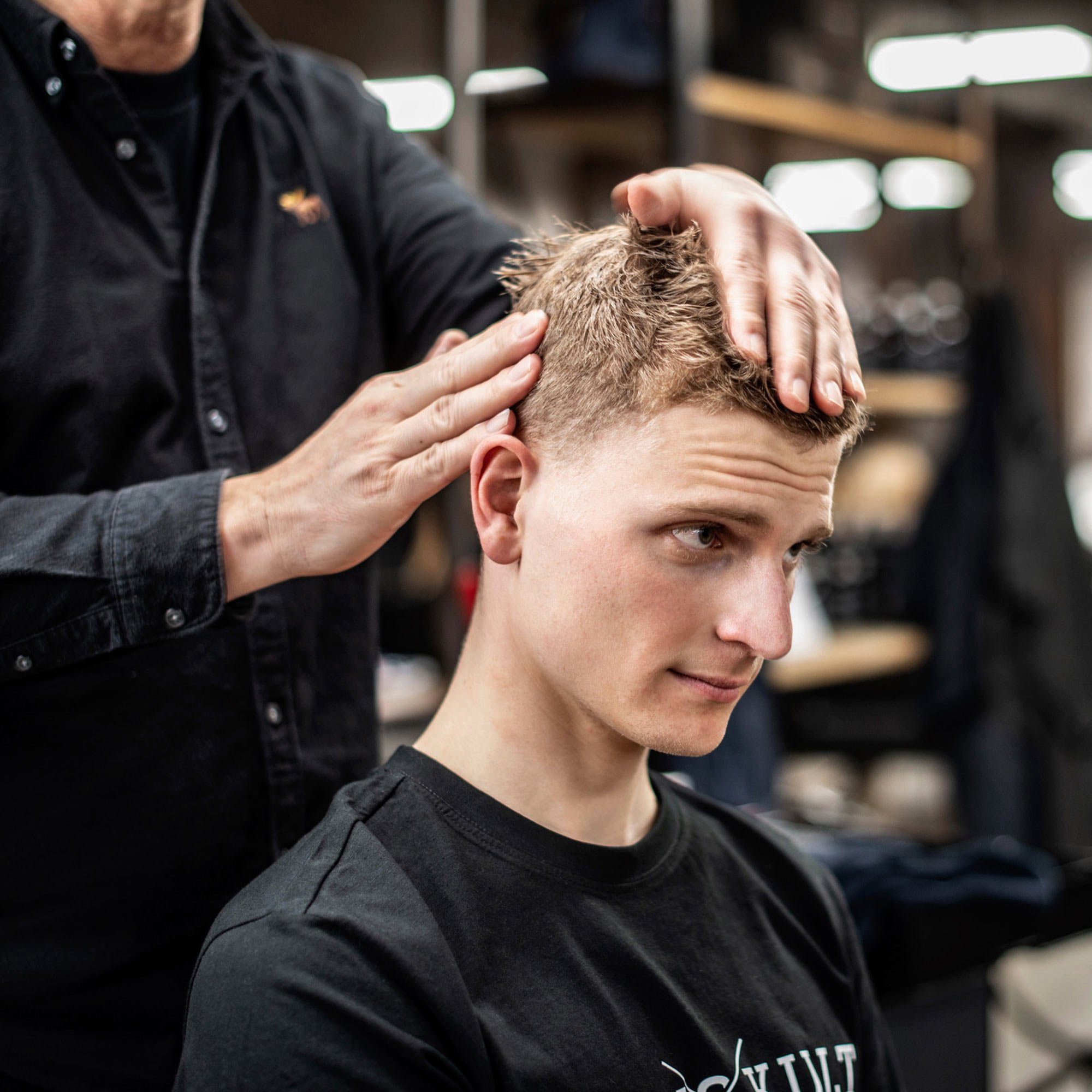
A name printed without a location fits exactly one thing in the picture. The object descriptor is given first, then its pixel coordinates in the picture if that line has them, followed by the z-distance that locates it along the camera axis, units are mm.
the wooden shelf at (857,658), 3404
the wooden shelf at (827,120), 3086
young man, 963
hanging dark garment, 3316
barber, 1078
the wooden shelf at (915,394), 3773
